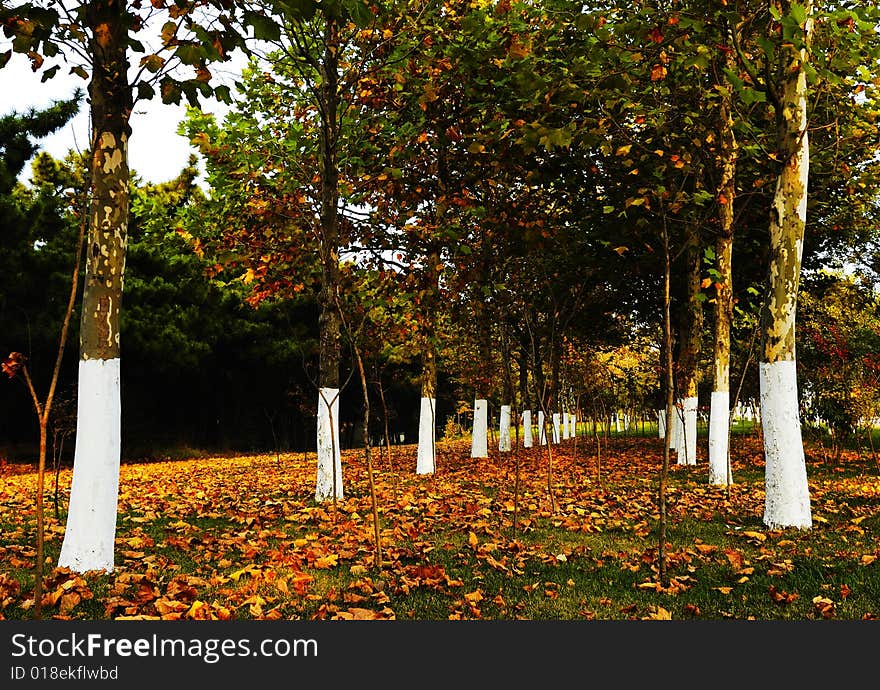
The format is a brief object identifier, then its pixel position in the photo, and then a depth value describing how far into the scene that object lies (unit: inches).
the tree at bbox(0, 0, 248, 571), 206.4
